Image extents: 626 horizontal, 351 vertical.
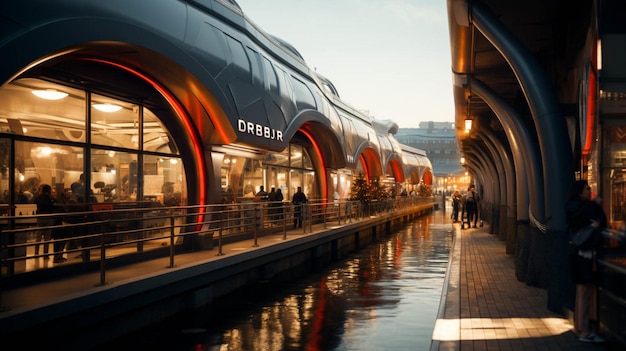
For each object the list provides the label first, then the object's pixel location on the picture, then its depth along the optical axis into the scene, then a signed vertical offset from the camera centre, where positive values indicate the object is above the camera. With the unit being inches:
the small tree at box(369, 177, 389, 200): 1528.8 +6.0
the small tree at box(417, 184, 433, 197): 2876.2 +6.7
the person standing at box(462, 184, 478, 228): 1399.5 -25.2
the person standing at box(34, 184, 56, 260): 472.7 -10.4
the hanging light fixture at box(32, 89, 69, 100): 500.1 +72.8
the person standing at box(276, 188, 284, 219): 1003.0 -6.7
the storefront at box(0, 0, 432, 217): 470.6 +81.9
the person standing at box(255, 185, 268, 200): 986.7 -2.3
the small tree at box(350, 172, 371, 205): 1439.5 +5.3
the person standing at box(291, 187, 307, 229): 1042.7 -10.1
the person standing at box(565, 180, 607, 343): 305.0 -27.0
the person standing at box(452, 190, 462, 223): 1654.8 -30.3
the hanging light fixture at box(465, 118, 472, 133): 770.8 +77.9
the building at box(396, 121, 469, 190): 6200.8 +405.7
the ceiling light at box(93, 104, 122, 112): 578.4 +72.8
